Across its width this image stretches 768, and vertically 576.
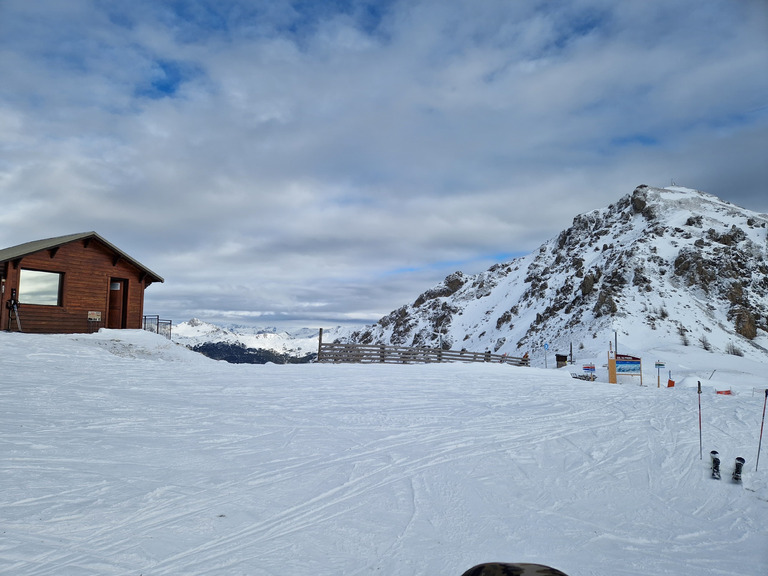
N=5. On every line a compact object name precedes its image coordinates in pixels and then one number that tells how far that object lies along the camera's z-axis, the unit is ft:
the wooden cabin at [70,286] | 69.51
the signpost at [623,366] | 91.66
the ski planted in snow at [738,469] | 24.63
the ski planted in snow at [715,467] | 25.09
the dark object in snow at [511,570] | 7.95
